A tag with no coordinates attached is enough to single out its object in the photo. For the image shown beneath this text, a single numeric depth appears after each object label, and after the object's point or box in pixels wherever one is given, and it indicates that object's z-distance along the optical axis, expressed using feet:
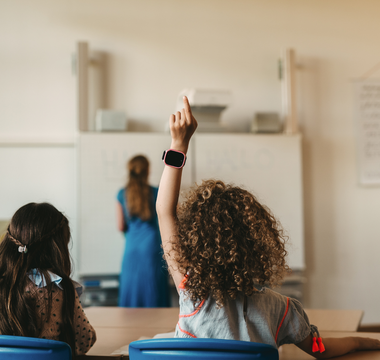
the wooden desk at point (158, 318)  5.37
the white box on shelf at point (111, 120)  10.68
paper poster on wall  12.10
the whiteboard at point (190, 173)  10.57
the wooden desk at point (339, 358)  3.92
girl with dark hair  3.73
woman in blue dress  9.72
